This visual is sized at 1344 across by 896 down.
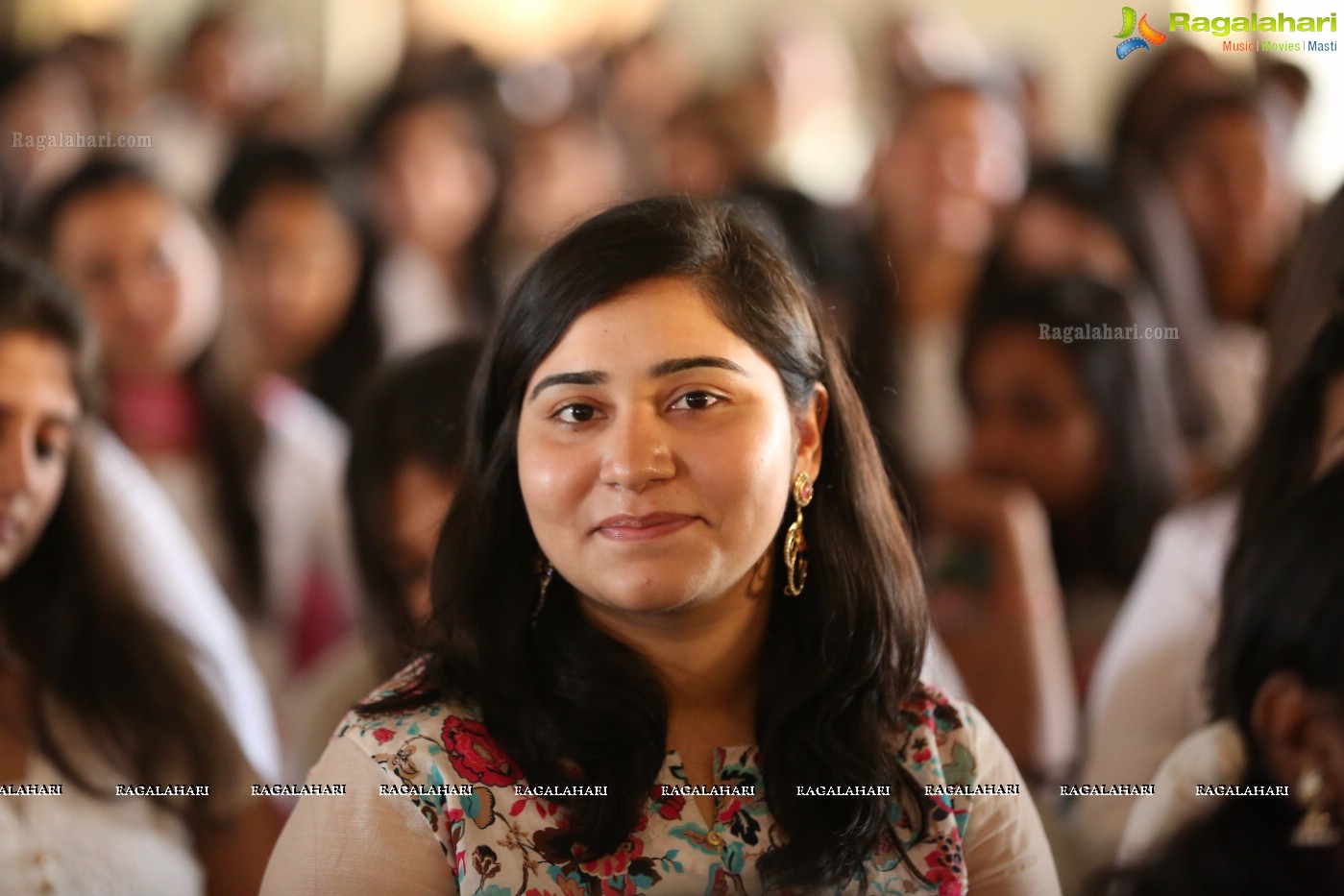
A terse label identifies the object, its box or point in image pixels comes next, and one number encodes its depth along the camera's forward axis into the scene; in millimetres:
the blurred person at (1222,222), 5723
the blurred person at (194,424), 4797
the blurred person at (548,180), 7684
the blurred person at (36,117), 6500
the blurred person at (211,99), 8773
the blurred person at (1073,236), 5547
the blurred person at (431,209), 7125
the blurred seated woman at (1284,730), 2014
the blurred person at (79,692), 2785
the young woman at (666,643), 2354
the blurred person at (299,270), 6016
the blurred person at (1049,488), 4199
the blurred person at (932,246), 5508
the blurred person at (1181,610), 3029
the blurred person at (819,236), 5437
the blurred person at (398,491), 3512
